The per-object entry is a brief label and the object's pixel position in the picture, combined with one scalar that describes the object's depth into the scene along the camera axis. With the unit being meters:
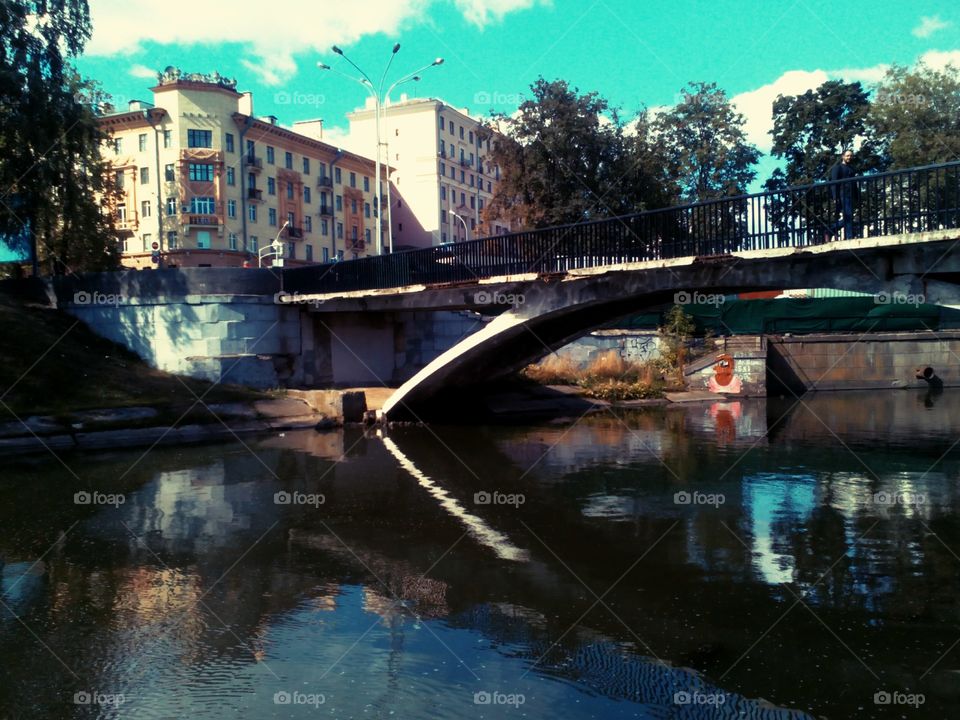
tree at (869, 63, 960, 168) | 40.38
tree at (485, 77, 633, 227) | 35.88
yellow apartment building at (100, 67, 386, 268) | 59.50
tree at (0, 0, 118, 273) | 25.03
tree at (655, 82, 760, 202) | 40.34
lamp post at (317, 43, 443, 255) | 30.31
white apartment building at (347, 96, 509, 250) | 84.19
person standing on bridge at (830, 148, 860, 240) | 13.80
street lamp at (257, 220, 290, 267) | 29.12
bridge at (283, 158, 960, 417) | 13.44
